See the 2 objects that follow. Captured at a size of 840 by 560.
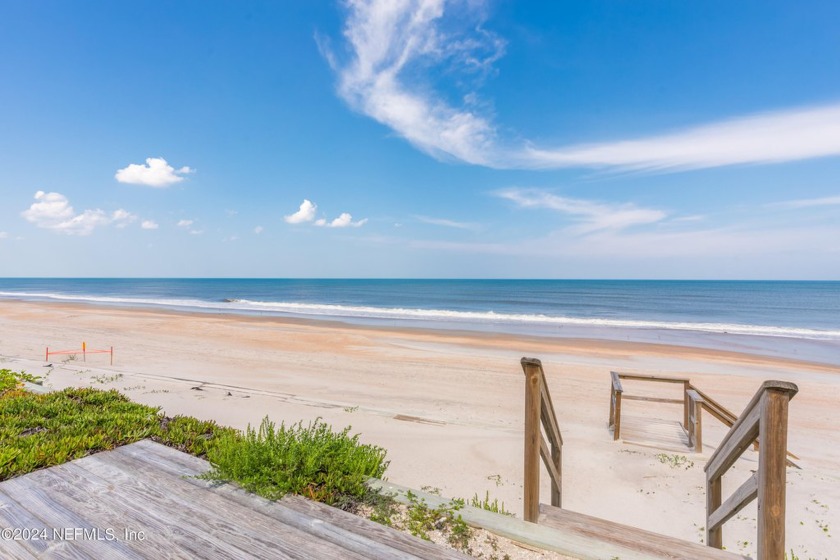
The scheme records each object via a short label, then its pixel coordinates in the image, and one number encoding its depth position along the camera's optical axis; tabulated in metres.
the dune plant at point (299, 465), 3.32
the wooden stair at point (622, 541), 2.75
